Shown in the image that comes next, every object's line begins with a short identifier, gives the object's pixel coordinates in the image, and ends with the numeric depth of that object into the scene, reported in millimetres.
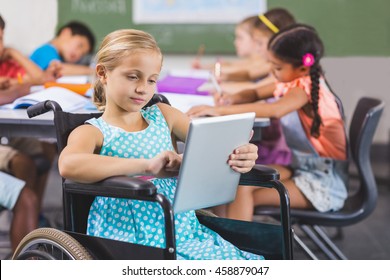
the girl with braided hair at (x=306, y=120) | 2322
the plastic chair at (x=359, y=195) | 2293
